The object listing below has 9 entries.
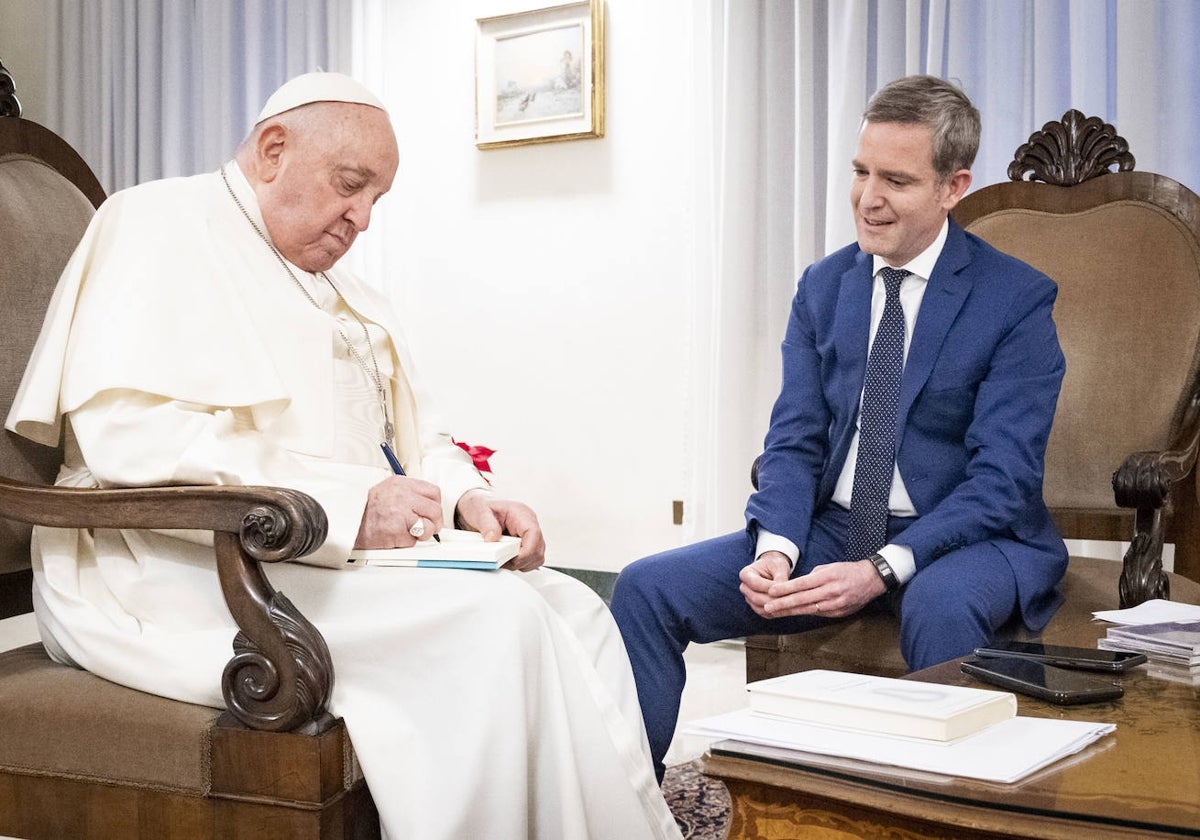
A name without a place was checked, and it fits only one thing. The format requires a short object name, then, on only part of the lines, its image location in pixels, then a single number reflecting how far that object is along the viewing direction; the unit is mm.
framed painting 4961
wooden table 1178
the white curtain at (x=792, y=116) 3982
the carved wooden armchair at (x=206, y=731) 1732
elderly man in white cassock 1858
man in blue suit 2461
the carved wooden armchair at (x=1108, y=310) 2982
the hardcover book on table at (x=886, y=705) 1370
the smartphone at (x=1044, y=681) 1618
